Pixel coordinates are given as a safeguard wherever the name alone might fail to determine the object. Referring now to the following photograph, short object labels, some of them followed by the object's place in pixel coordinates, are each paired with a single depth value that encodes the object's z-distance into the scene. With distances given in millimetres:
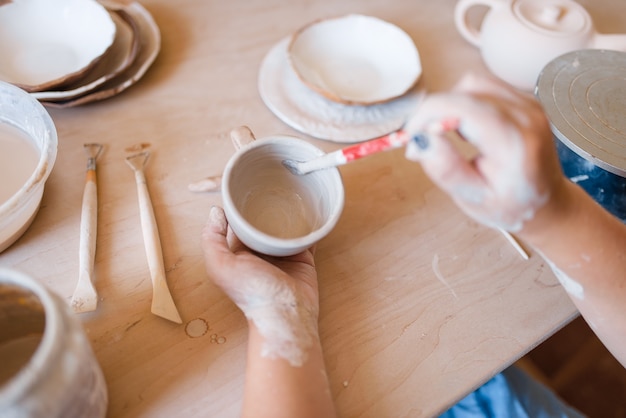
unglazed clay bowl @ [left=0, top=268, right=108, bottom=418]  429
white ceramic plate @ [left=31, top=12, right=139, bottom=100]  891
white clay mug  664
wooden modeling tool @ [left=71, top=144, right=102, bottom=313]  689
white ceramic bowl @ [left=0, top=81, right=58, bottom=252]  679
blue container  818
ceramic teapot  1019
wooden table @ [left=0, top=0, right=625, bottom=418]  667
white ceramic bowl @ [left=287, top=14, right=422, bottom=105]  1052
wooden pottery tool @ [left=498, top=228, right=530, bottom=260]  835
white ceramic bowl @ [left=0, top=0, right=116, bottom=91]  969
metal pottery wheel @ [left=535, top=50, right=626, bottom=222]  757
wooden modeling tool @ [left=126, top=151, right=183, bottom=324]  702
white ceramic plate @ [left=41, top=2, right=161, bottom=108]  918
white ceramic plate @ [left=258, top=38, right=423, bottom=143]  969
